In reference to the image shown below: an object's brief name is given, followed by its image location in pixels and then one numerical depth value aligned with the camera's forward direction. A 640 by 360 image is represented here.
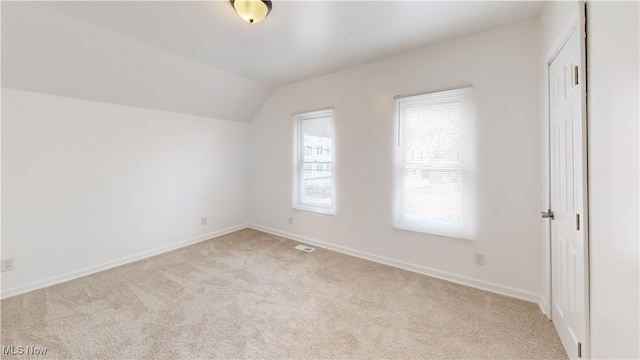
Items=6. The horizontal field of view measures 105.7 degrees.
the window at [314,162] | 3.78
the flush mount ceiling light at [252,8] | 1.76
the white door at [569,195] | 1.36
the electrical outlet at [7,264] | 2.39
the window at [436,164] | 2.59
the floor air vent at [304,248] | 3.64
